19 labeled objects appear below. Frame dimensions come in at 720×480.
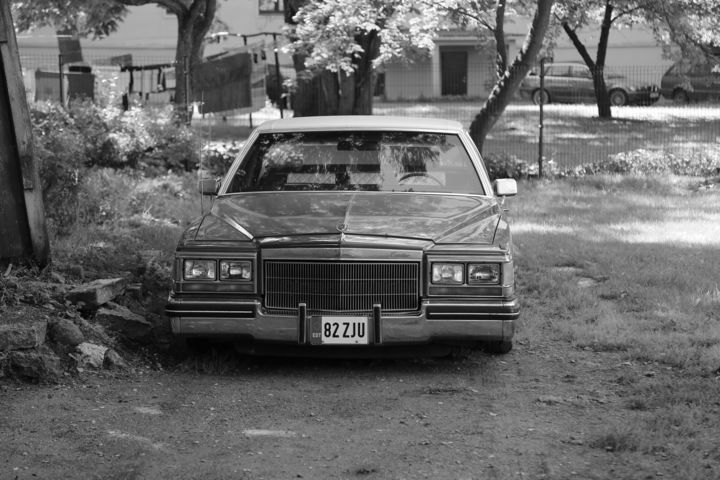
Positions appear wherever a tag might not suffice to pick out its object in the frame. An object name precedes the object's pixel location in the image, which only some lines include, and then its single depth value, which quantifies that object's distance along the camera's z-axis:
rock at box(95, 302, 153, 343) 10.85
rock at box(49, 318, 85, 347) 10.00
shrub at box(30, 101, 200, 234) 17.69
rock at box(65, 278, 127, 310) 10.97
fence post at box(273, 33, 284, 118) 33.29
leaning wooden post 11.59
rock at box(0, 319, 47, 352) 9.46
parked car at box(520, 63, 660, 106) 52.18
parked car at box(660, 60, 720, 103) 32.48
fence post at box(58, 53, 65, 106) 28.92
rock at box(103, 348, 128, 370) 10.00
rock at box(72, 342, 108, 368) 9.87
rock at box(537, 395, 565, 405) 9.21
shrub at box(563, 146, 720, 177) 26.72
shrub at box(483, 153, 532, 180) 26.48
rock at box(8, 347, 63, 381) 9.41
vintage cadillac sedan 9.60
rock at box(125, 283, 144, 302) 12.19
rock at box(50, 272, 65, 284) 11.64
